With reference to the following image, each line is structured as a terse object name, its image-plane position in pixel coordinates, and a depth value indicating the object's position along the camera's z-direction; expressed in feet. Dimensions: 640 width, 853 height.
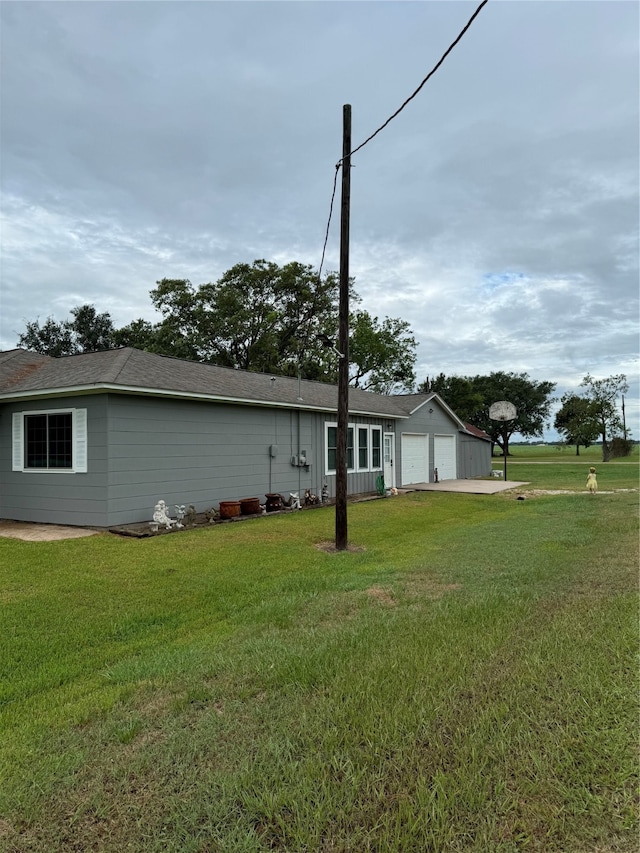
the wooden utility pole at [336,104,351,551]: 25.79
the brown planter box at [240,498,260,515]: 37.11
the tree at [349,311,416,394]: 117.91
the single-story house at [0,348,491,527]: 30.50
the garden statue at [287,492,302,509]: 41.96
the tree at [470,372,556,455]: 175.22
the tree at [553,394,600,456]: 128.98
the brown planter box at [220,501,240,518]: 35.29
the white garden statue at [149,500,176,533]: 30.58
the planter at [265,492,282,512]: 40.32
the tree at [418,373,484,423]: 157.38
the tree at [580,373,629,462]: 128.16
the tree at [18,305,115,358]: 98.22
